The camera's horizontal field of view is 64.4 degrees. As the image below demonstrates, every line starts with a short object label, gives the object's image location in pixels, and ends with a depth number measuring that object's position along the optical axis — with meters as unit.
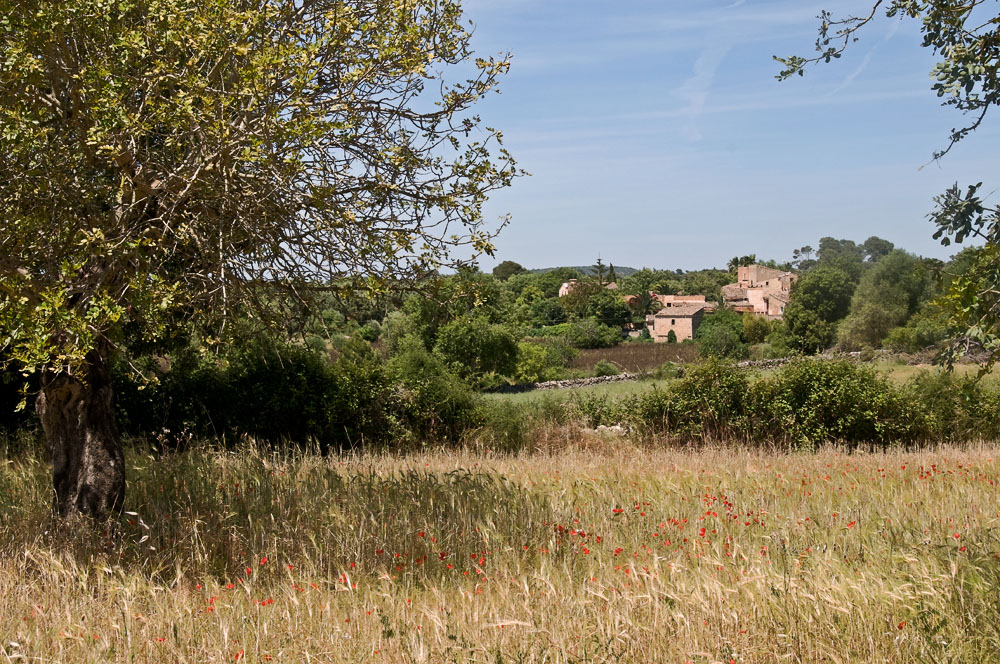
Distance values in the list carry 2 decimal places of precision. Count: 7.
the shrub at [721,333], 69.20
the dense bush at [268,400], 14.04
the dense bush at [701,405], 16.23
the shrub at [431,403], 15.81
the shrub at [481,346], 41.88
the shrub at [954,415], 16.14
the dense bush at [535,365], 50.69
